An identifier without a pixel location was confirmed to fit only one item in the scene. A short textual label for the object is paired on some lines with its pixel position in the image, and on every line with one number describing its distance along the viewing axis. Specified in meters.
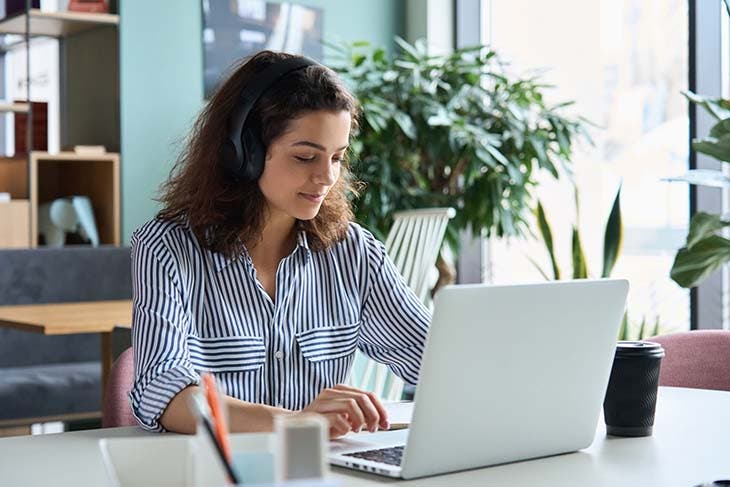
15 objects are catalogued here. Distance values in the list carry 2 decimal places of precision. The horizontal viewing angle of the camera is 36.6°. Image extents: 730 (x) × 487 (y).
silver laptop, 1.17
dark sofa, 3.79
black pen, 0.74
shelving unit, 4.37
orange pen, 0.73
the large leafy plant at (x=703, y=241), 2.42
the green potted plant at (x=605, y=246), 3.71
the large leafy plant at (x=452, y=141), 4.27
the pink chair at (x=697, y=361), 2.16
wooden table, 3.16
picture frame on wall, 4.82
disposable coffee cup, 1.47
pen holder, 0.97
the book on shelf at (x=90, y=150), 4.43
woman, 1.73
